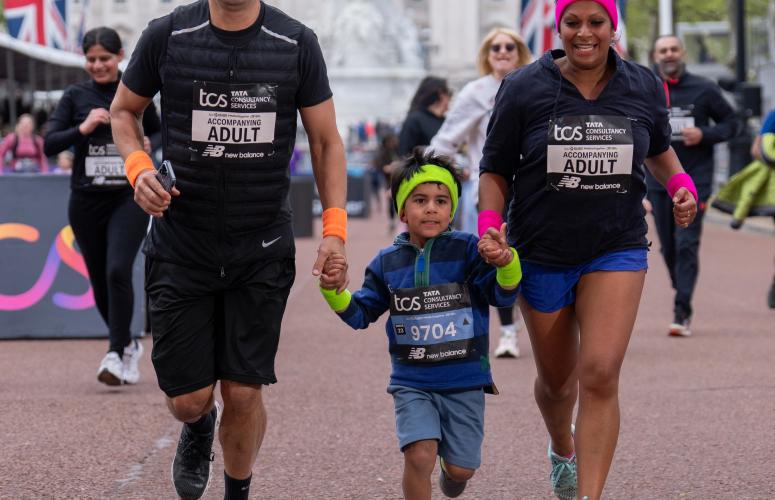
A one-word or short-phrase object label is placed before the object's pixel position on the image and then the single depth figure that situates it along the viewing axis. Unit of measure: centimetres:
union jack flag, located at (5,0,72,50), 2469
